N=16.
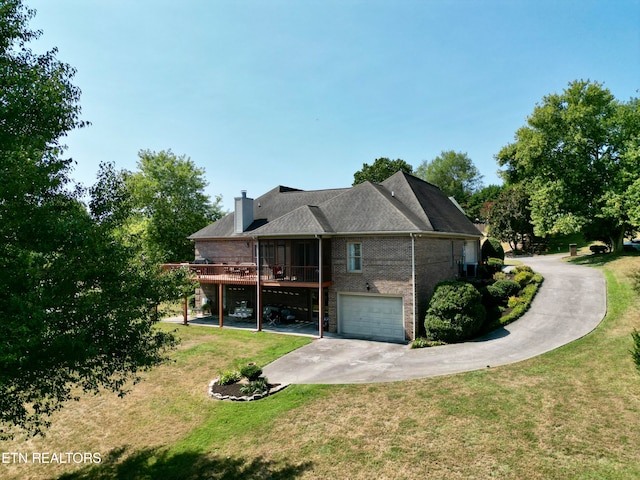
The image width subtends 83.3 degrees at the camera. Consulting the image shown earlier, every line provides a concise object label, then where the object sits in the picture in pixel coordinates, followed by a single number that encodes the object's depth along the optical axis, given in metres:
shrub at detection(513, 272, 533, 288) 22.33
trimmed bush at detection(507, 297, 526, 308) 19.52
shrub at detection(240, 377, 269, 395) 12.16
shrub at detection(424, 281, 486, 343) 16.47
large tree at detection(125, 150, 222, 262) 37.03
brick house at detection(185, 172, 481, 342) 18.17
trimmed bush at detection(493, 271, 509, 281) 23.08
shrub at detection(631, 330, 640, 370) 8.72
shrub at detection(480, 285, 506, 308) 20.22
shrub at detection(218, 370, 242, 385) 13.14
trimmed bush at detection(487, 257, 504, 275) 27.31
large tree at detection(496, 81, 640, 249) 29.61
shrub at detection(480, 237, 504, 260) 31.92
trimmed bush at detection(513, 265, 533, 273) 24.17
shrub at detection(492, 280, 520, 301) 20.45
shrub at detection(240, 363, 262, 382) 12.64
